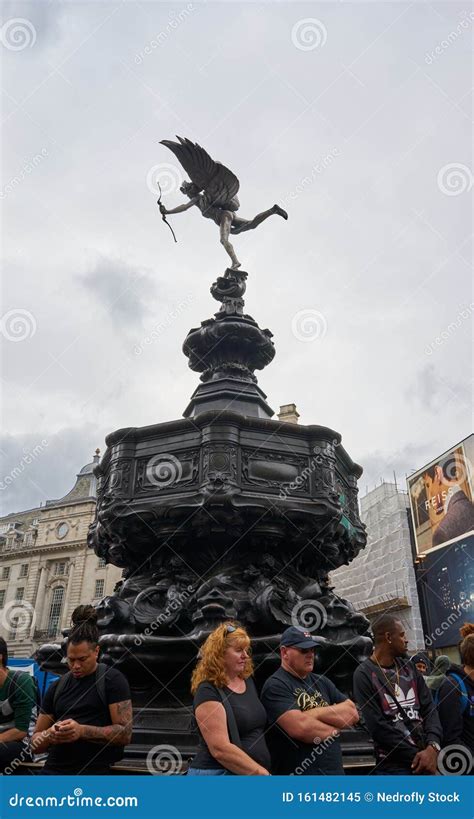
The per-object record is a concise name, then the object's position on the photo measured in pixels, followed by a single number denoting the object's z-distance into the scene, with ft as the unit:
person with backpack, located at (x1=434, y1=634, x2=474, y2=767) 10.41
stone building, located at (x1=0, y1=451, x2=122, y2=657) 142.61
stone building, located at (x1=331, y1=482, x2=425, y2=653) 93.66
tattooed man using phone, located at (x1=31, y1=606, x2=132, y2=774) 8.94
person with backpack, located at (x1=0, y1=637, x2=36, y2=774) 10.50
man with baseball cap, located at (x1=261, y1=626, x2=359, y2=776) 8.87
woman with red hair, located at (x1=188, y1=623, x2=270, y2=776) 8.11
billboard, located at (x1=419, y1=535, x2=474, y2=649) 85.92
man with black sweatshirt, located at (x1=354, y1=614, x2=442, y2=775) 9.42
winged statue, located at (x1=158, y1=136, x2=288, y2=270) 23.44
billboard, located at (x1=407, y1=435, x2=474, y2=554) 89.56
